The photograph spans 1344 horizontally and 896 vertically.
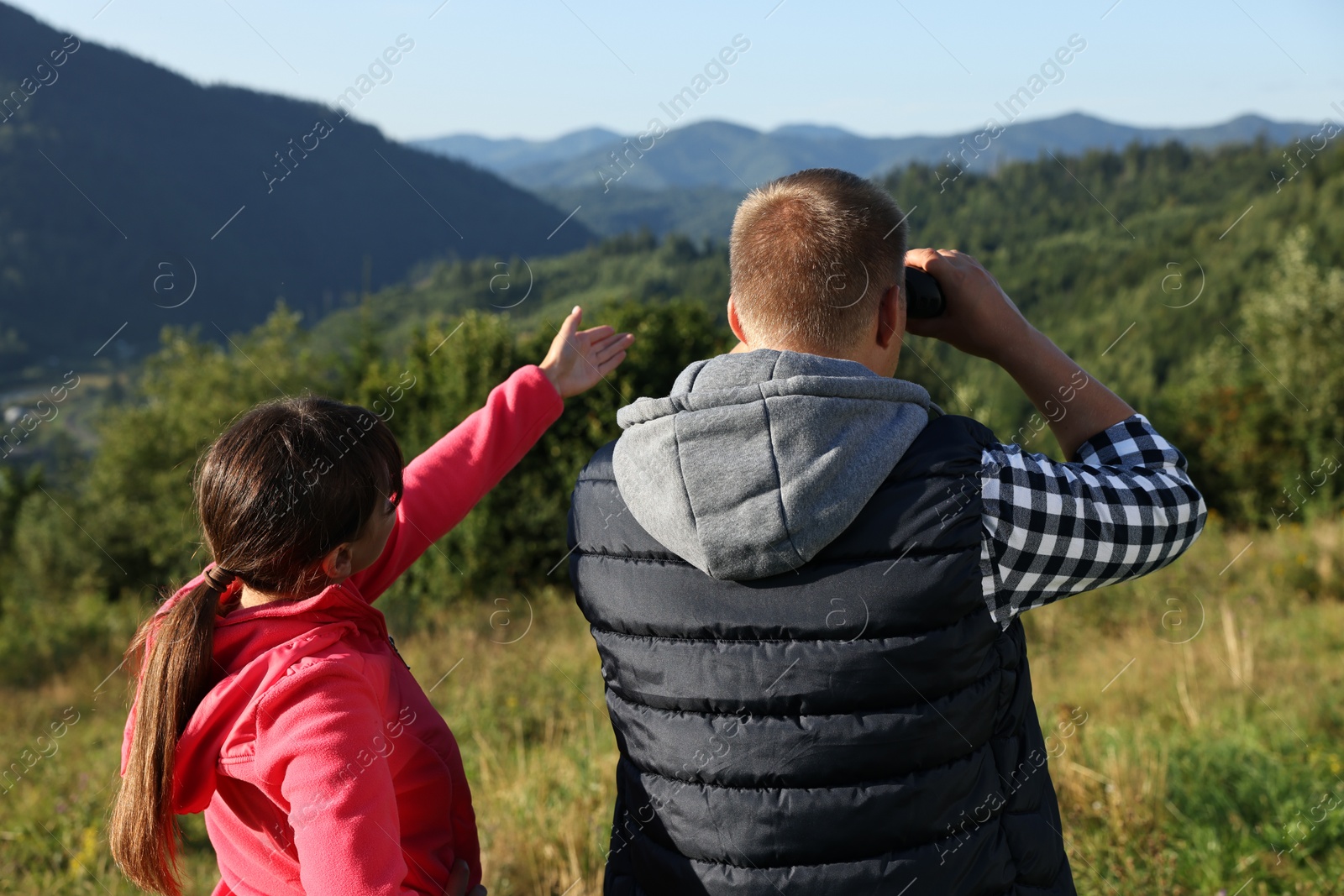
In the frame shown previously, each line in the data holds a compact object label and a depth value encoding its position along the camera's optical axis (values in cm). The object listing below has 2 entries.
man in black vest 116
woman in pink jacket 121
